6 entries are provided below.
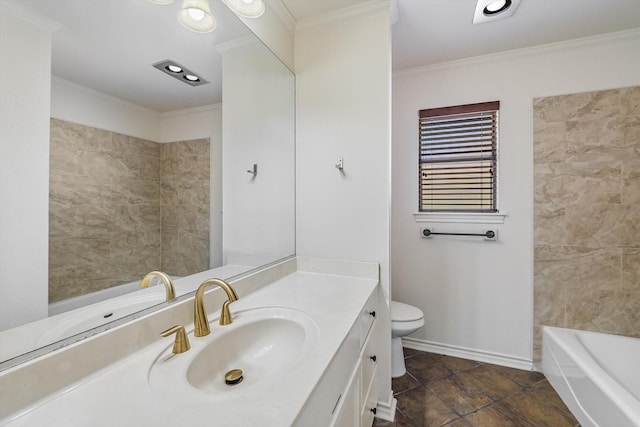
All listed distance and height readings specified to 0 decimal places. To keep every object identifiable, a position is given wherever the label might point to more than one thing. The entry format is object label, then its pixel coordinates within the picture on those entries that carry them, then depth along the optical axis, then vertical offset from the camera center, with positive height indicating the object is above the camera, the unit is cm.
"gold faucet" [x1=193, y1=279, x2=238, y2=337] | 84 -31
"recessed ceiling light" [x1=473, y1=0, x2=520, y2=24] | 150 +124
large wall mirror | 59 +17
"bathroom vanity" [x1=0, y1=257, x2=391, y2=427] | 52 -40
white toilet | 176 -77
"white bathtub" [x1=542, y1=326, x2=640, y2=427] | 104 -80
